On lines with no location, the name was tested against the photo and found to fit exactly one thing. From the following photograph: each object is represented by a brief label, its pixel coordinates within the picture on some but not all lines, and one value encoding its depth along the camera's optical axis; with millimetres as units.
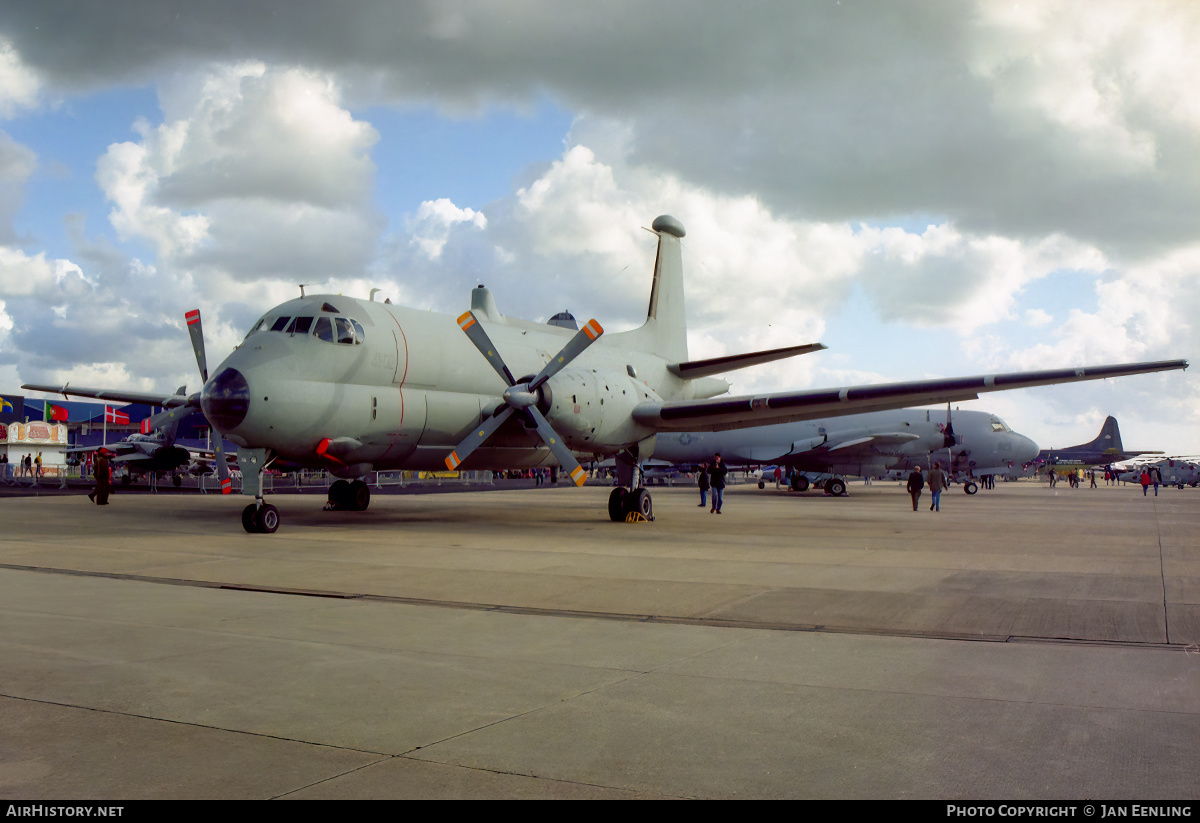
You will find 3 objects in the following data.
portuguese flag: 80938
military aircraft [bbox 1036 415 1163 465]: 121625
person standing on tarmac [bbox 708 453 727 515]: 24392
